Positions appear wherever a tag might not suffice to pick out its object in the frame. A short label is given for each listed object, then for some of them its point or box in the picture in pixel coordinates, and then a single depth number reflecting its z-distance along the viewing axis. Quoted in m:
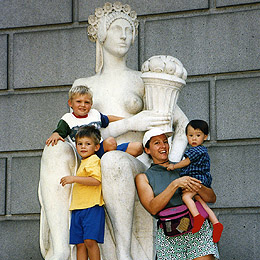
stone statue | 6.96
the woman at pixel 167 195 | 6.73
